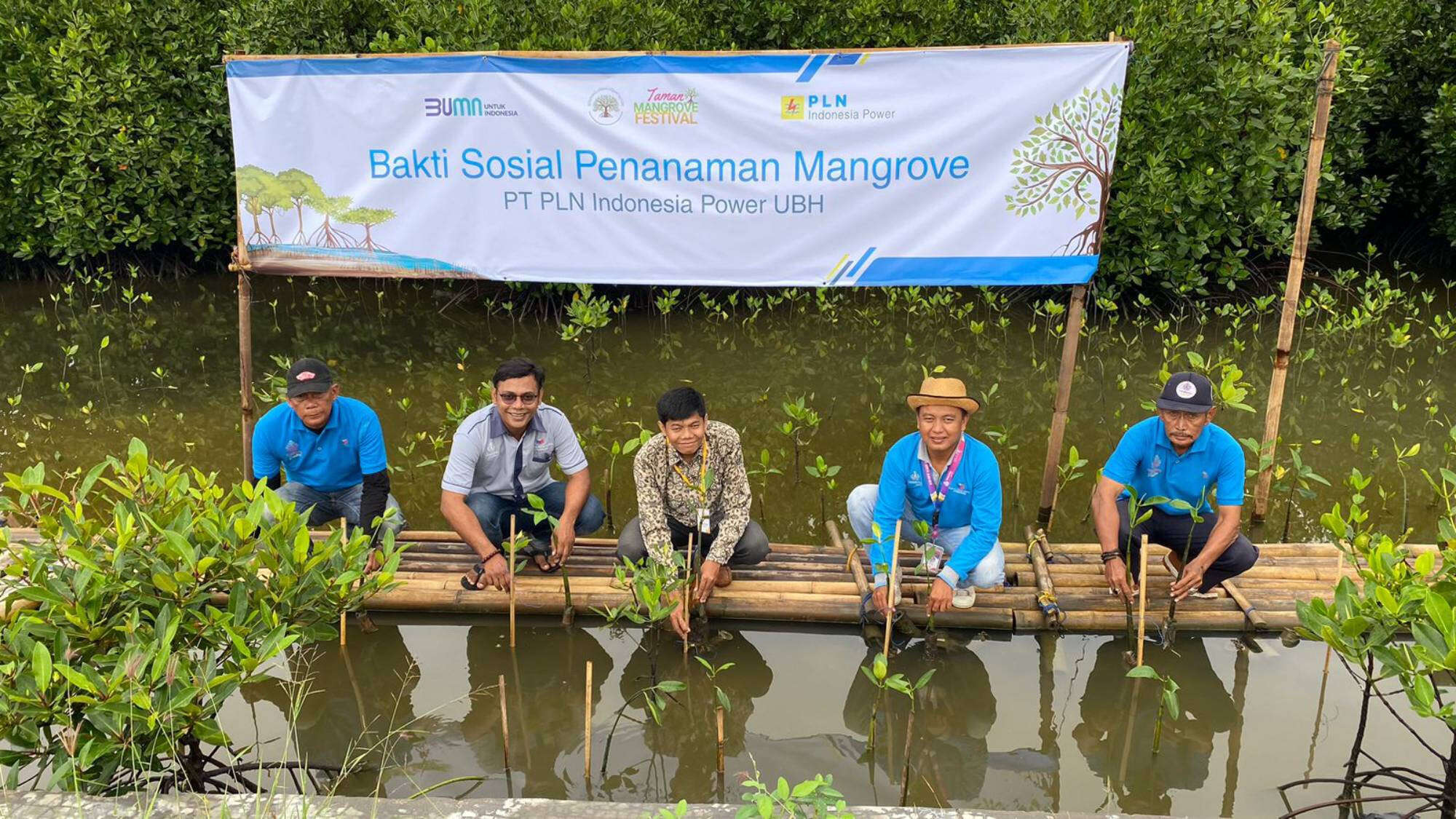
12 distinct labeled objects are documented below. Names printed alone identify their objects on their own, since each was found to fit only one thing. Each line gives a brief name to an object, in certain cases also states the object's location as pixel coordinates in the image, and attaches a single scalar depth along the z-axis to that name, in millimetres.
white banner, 4652
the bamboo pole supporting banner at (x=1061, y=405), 5000
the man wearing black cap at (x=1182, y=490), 4270
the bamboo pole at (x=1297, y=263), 4746
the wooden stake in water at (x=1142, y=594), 3788
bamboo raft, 4461
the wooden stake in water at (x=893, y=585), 3892
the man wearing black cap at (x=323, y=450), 4730
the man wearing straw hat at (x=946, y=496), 4262
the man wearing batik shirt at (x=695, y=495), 4430
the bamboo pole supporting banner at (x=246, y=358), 5086
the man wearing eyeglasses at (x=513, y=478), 4613
